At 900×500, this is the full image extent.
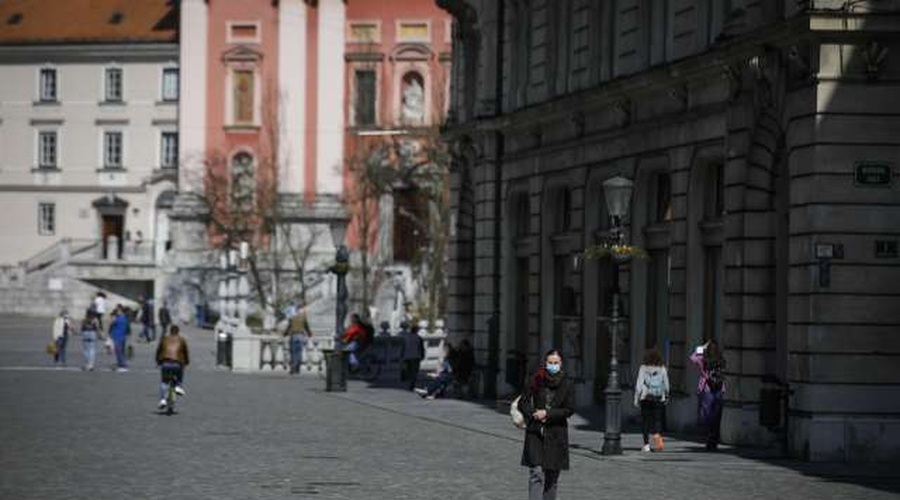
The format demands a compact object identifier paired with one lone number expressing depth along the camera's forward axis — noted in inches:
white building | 4630.9
